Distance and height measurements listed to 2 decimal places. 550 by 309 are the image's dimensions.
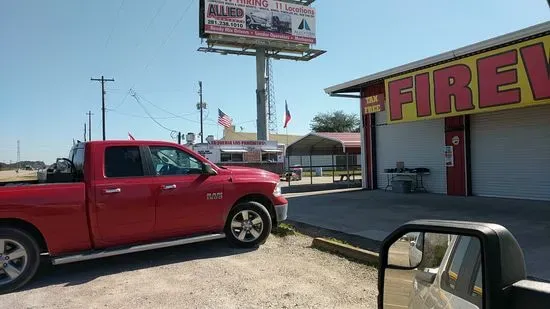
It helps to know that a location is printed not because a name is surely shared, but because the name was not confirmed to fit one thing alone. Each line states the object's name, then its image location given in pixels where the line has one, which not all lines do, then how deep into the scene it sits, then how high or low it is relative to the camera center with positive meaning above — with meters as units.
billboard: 44.78 +14.53
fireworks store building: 12.38 +1.39
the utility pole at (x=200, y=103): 61.66 +8.50
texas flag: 49.56 +5.04
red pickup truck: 6.53 -0.60
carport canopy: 25.03 +1.08
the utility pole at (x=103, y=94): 56.62 +9.12
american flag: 49.56 +4.92
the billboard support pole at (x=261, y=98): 48.84 +6.88
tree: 79.62 +6.81
